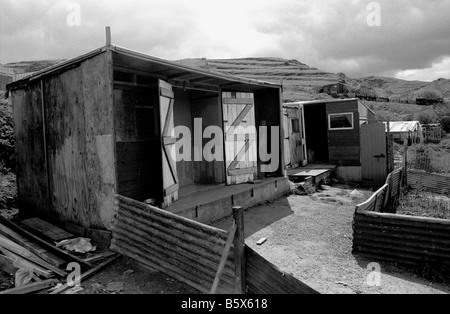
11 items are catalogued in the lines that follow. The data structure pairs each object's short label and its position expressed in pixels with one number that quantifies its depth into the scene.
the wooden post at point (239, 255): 3.44
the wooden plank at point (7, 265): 4.43
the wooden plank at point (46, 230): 5.81
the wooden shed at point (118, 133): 5.57
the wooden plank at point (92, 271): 4.06
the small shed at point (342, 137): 12.68
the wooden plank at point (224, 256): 3.27
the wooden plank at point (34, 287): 3.86
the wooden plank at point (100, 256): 4.92
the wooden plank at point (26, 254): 4.52
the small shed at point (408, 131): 25.56
